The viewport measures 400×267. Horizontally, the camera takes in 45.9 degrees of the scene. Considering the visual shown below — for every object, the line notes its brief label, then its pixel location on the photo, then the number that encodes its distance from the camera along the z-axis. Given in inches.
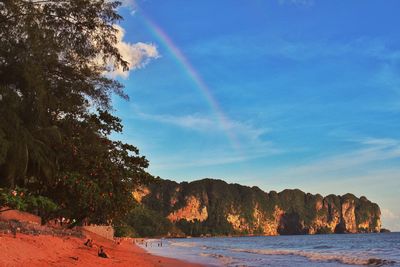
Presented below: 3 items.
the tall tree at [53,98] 673.0
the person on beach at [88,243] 1169.5
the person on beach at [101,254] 1047.6
